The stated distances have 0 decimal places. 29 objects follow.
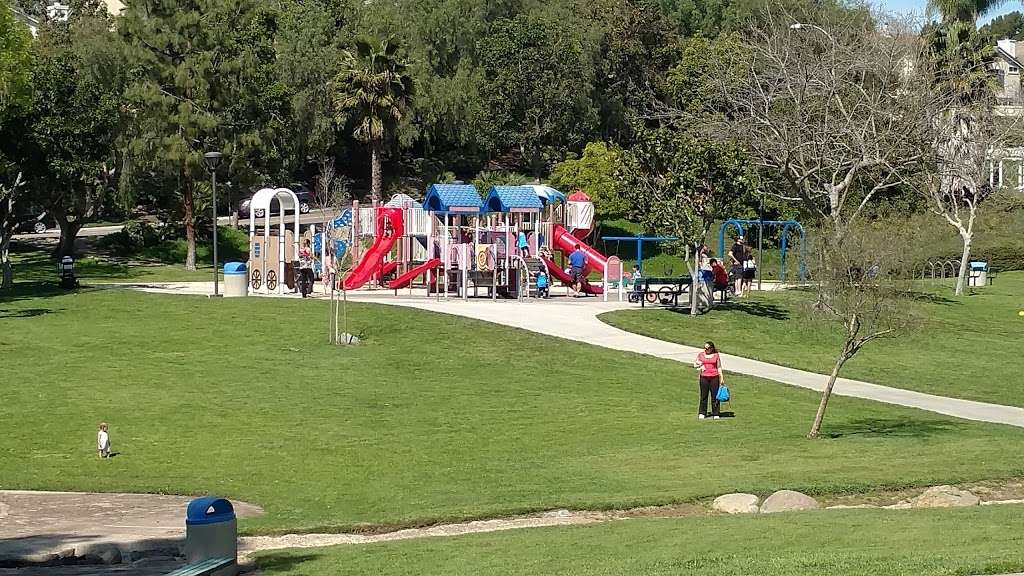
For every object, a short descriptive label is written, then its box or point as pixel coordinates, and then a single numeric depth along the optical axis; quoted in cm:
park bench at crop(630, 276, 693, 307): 4566
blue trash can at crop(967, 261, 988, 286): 6056
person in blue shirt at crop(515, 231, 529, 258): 4875
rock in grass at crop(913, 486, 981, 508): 1817
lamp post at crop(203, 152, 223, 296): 4411
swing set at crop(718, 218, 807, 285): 5343
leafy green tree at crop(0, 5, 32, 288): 5062
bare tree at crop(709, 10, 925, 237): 5228
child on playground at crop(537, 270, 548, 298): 4775
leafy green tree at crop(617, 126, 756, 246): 4172
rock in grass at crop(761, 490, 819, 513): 1795
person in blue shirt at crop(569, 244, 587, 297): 4969
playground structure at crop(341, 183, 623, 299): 4775
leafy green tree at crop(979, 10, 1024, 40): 6838
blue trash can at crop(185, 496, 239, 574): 1393
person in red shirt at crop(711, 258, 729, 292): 4581
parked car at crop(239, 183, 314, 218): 8125
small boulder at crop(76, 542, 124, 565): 1541
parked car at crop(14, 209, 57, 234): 7650
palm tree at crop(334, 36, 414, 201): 6431
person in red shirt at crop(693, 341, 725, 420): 2620
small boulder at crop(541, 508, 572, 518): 1834
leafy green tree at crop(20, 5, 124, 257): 5766
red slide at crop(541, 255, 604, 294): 4981
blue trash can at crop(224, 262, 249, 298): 4531
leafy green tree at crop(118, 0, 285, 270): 6281
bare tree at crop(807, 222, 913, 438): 2377
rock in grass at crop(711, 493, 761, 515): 1819
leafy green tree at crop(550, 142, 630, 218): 7369
